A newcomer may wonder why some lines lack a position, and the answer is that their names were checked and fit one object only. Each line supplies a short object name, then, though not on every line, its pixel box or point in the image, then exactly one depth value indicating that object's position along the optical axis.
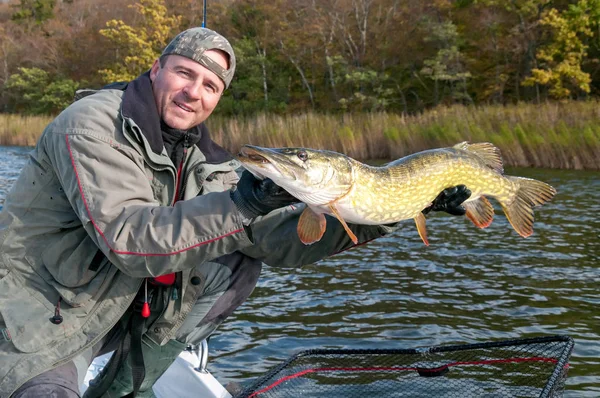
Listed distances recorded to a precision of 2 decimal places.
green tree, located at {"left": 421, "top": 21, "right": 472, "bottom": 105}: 28.61
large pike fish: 2.32
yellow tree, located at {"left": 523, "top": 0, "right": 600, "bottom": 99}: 24.52
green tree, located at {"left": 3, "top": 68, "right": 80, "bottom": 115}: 42.75
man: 2.34
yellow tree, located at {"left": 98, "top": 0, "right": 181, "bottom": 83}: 38.41
